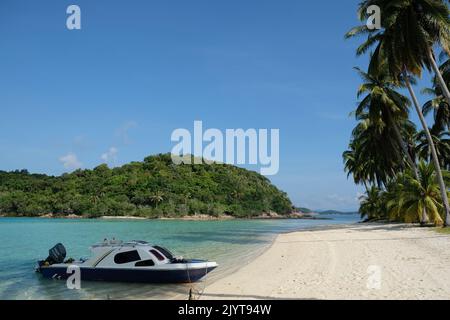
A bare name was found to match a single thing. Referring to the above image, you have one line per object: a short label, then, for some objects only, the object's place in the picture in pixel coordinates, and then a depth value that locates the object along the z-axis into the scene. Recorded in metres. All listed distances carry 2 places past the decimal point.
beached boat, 14.84
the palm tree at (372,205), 59.42
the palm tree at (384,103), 38.81
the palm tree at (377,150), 45.79
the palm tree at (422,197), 32.53
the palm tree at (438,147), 49.75
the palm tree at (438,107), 43.94
